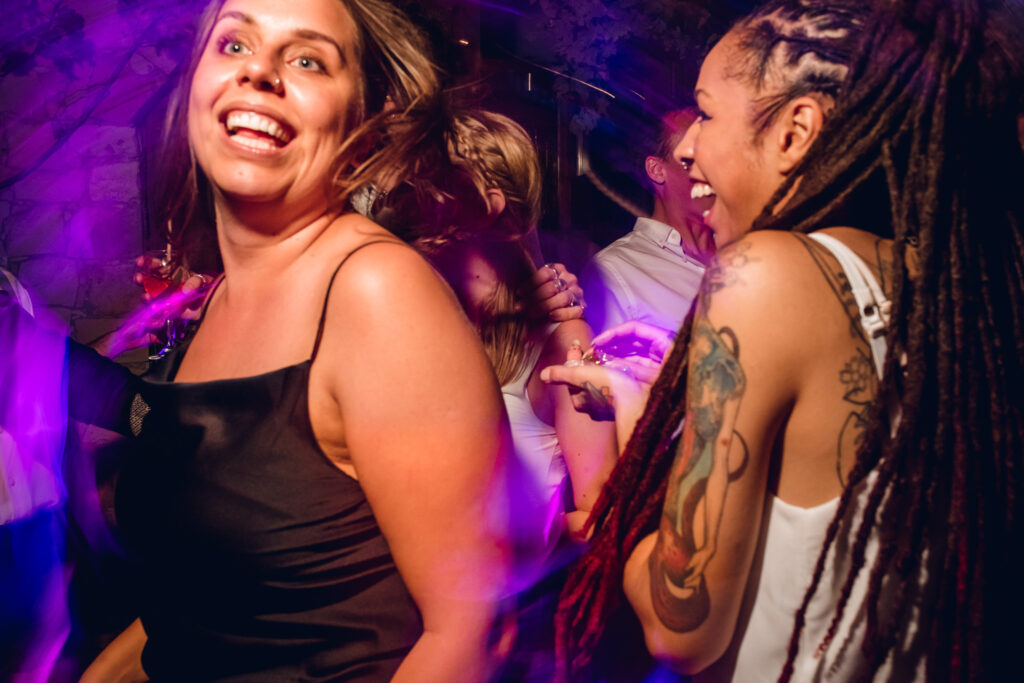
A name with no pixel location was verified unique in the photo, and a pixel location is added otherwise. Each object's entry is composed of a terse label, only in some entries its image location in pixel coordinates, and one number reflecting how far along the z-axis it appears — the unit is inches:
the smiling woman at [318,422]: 45.6
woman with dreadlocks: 42.4
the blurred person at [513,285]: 75.5
